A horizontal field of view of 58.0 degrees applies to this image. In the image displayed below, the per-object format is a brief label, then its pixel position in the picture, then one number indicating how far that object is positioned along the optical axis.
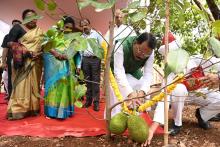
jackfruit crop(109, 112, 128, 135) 1.58
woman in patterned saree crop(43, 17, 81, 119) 2.31
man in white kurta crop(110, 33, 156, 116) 1.73
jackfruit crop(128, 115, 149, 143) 1.56
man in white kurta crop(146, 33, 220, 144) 1.87
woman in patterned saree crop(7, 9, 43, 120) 2.33
